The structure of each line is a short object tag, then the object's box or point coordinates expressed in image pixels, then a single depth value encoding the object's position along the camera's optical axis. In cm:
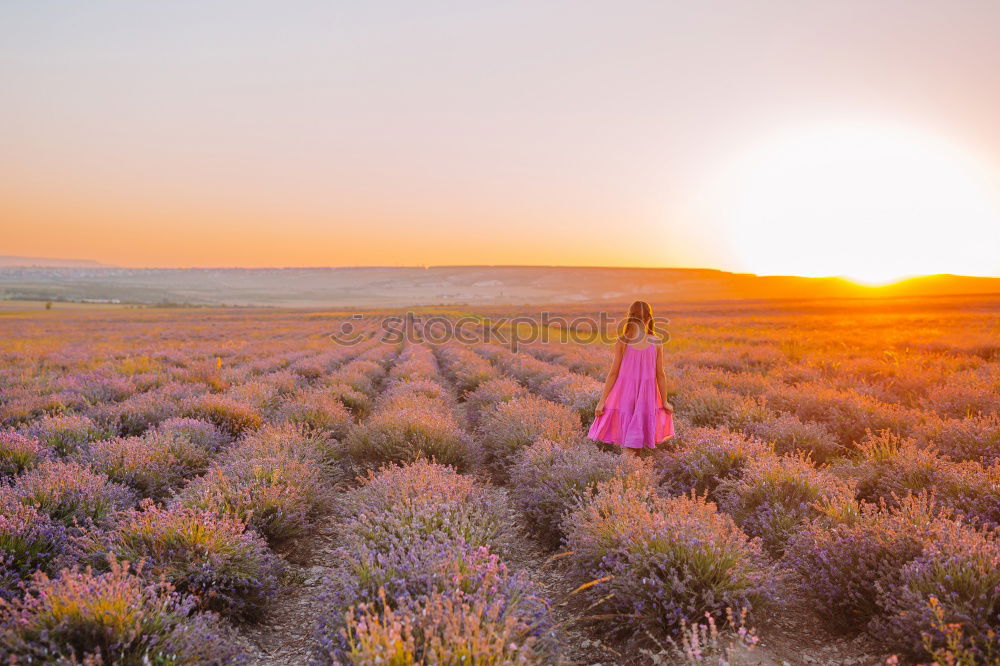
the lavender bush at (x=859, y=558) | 298
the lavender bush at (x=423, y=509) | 340
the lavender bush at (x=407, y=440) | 620
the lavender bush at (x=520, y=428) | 626
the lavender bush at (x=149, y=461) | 486
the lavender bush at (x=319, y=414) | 745
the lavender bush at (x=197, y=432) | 609
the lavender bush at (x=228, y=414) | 721
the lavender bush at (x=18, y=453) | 490
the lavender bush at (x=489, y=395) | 926
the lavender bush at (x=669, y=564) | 292
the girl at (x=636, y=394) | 582
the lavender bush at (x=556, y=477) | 451
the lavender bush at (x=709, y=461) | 507
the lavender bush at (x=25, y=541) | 316
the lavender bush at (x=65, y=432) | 576
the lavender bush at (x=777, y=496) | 393
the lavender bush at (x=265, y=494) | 397
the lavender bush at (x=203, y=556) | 311
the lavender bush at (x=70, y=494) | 382
